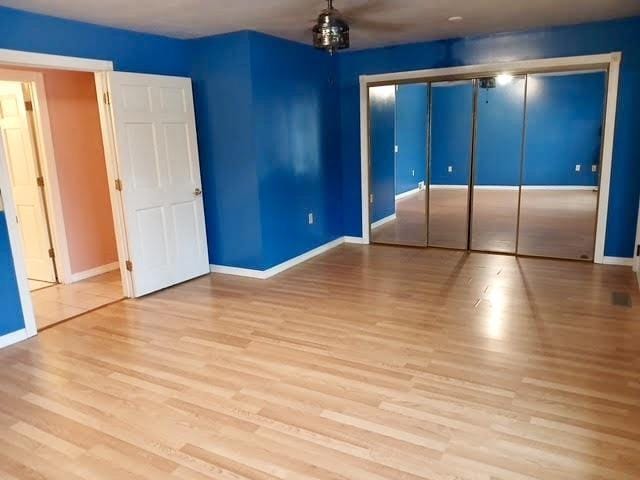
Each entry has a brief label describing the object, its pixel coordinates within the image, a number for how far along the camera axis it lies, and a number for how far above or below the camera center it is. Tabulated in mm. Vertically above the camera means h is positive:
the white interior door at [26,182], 4609 -222
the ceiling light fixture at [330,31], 3293 +836
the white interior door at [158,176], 4035 -196
